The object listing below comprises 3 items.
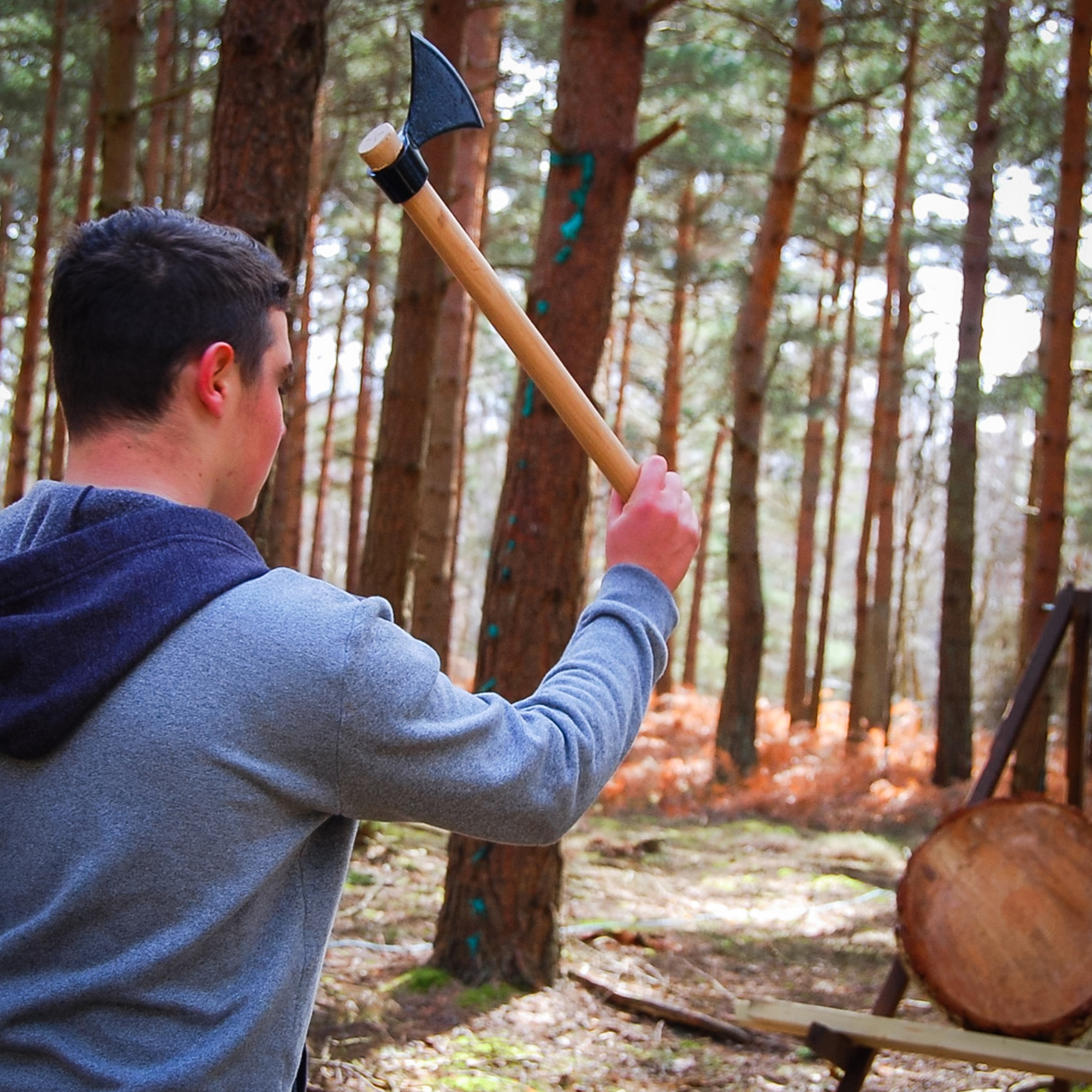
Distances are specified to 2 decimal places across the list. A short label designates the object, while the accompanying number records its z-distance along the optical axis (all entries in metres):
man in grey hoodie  1.26
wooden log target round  3.95
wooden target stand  3.50
